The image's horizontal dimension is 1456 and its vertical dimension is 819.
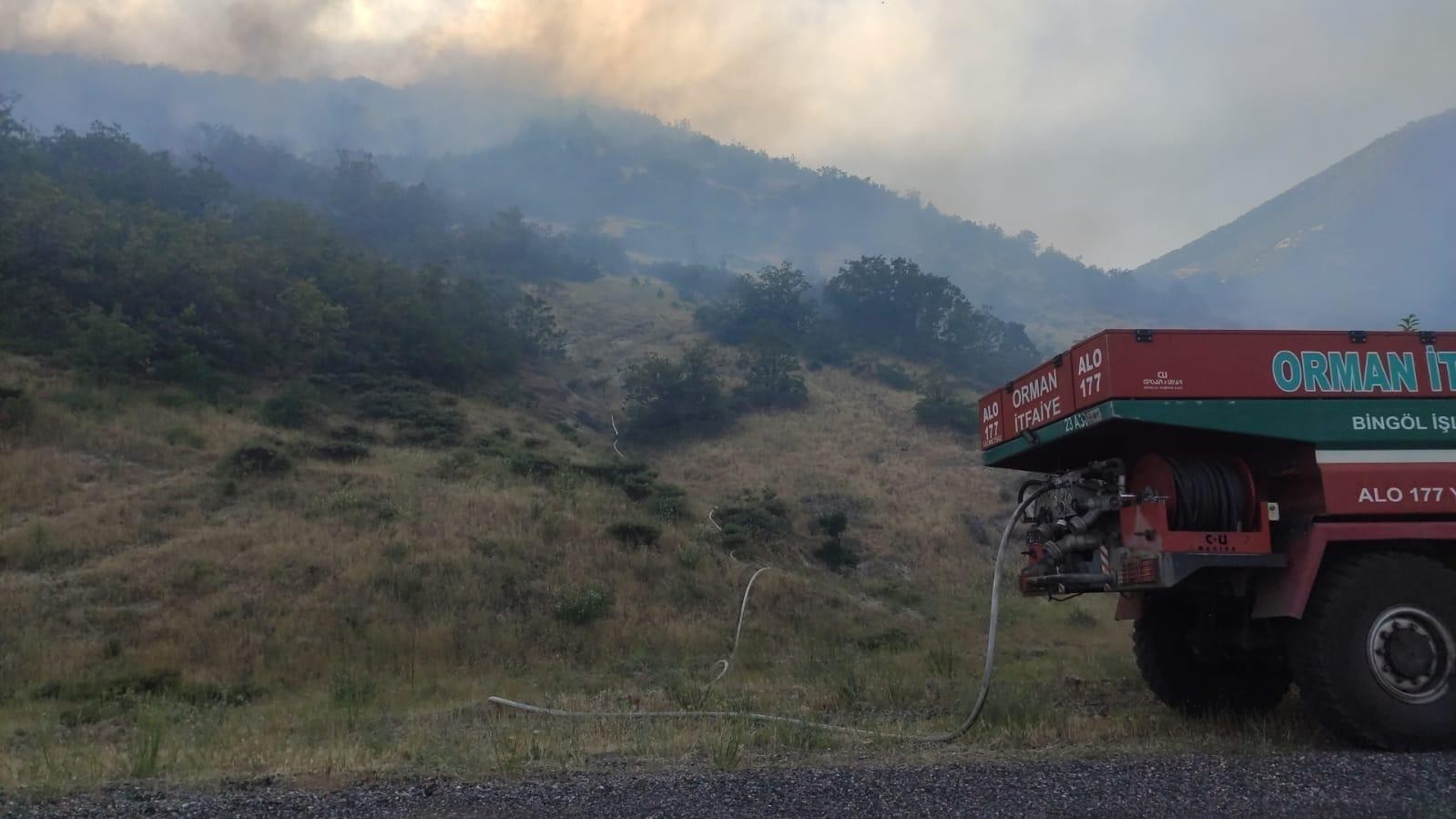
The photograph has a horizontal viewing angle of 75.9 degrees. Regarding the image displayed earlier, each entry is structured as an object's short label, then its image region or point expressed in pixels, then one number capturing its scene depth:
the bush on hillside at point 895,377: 50.94
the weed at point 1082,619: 17.39
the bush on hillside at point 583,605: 15.27
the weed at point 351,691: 10.52
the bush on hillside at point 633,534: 18.98
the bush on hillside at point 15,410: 20.42
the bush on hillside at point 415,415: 27.89
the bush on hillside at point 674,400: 40.78
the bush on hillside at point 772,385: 44.41
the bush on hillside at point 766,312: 55.69
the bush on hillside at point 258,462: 20.44
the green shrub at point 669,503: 22.64
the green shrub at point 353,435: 25.90
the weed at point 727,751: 5.71
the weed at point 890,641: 15.24
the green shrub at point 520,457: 24.17
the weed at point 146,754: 5.94
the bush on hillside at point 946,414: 41.91
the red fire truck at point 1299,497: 6.15
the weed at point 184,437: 22.08
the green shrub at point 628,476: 24.58
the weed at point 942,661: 11.91
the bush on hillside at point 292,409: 26.11
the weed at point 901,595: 20.41
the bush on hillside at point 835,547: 23.98
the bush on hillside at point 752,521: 21.84
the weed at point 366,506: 18.38
